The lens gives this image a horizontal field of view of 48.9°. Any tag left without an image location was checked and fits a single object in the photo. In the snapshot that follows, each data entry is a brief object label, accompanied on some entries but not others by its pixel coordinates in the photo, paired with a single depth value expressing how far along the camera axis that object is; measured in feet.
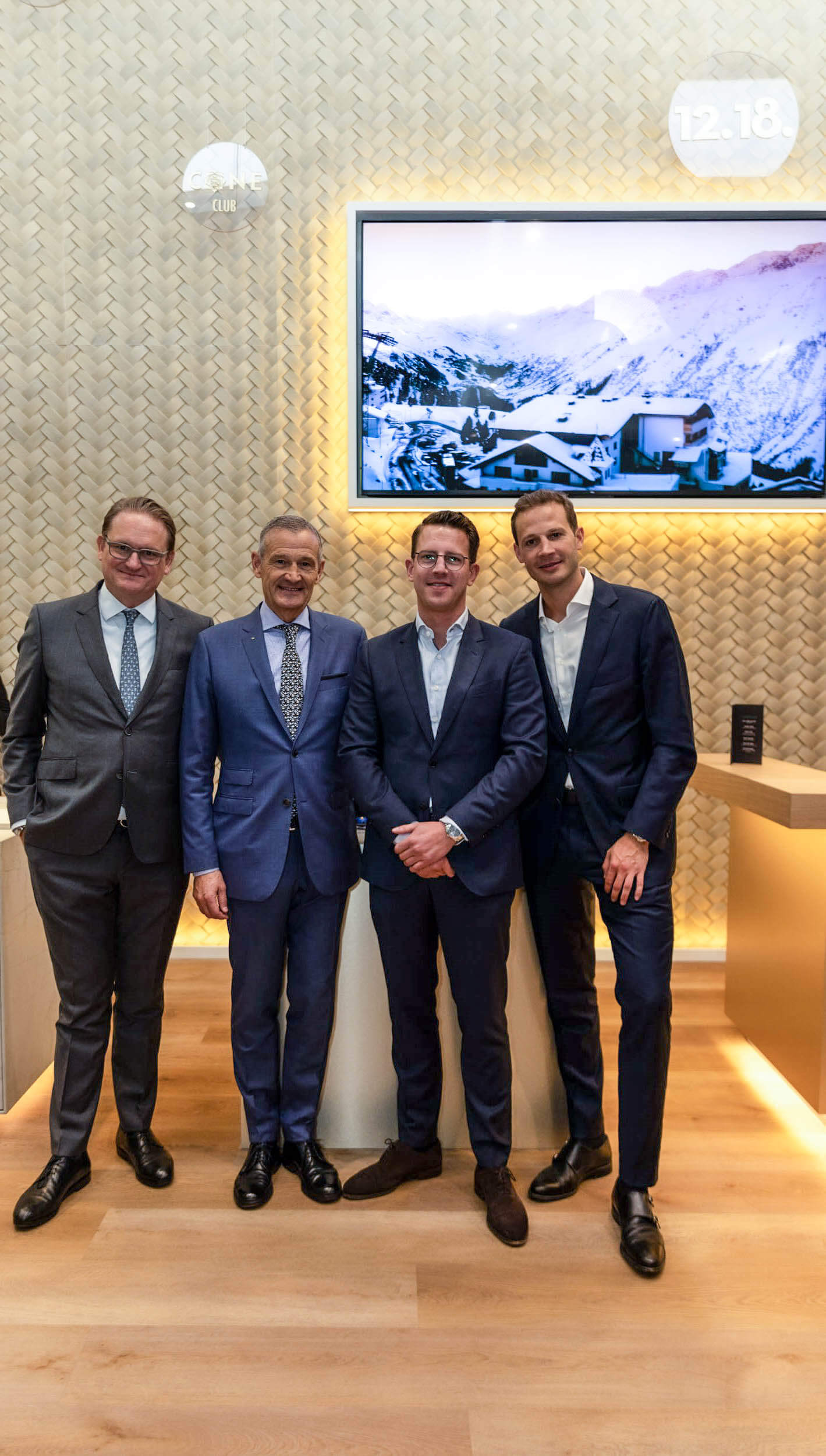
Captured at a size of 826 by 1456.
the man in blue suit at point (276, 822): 7.92
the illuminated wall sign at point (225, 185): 13.25
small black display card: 11.78
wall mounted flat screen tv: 13.58
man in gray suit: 7.84
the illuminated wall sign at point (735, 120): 13.16
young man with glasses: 7.54
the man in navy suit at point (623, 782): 7.41
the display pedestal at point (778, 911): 9.74
